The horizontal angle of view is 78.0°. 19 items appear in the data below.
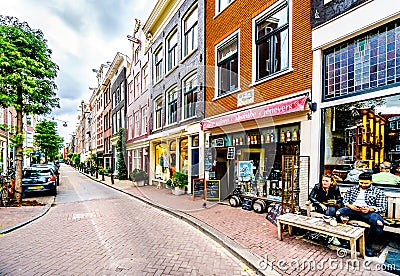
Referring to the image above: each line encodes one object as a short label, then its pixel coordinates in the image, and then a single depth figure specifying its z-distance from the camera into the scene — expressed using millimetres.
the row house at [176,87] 12008
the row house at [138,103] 19203
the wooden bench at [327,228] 4039
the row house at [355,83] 5027
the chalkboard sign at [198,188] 10272
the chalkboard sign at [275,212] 5918
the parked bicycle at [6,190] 9305
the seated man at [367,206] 4371
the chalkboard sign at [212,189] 9406
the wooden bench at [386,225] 4430
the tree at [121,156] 22259
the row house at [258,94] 6684
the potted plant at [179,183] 11957
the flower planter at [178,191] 11930
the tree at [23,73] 8969
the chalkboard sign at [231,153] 9453
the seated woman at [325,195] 5405
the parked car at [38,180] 11820
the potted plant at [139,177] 16594
